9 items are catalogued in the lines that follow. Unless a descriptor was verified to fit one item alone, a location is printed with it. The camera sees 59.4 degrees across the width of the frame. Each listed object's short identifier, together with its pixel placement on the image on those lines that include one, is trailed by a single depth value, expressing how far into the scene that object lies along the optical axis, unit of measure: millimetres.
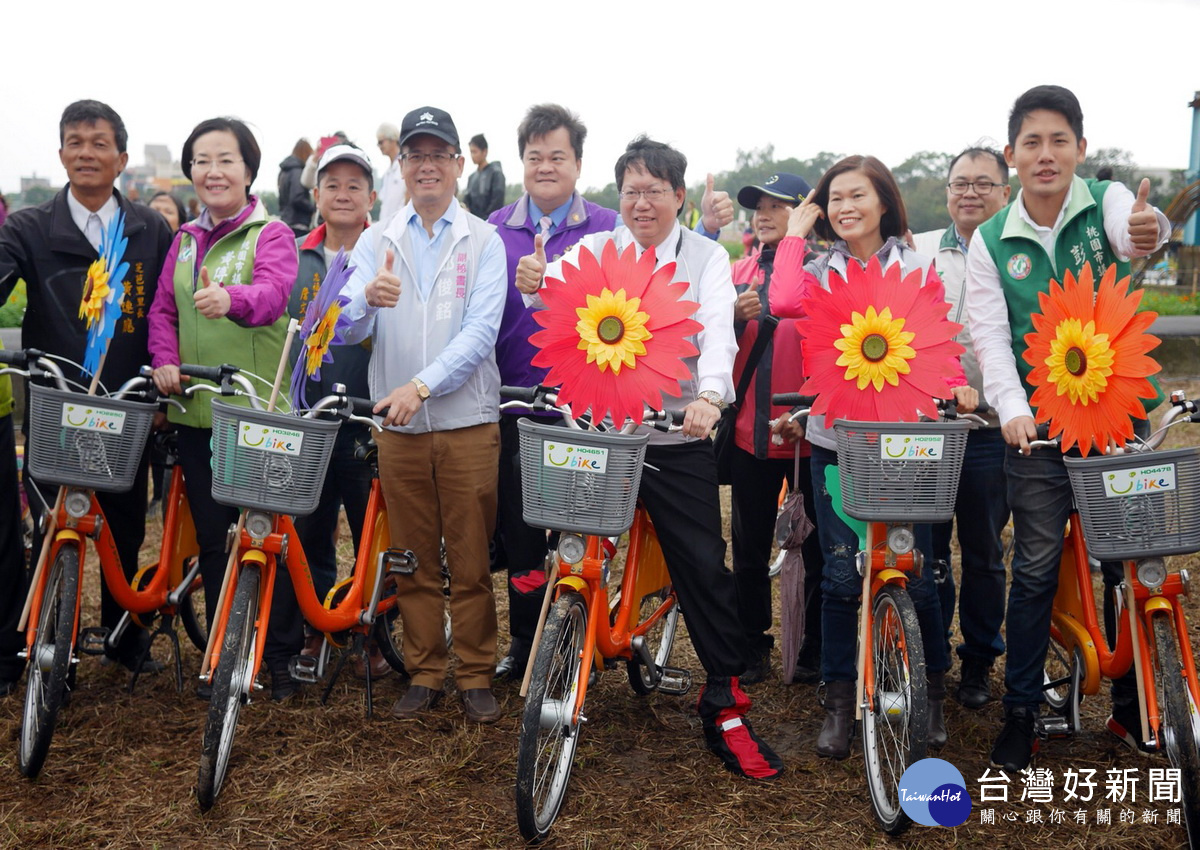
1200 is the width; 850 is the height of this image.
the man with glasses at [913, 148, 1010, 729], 4348
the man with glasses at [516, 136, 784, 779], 3807
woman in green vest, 4332
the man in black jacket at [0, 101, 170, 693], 4367
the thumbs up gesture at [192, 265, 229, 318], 3930
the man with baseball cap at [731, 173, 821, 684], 4402
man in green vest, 3656
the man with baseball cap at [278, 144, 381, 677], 4750
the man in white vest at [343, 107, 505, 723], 4098
